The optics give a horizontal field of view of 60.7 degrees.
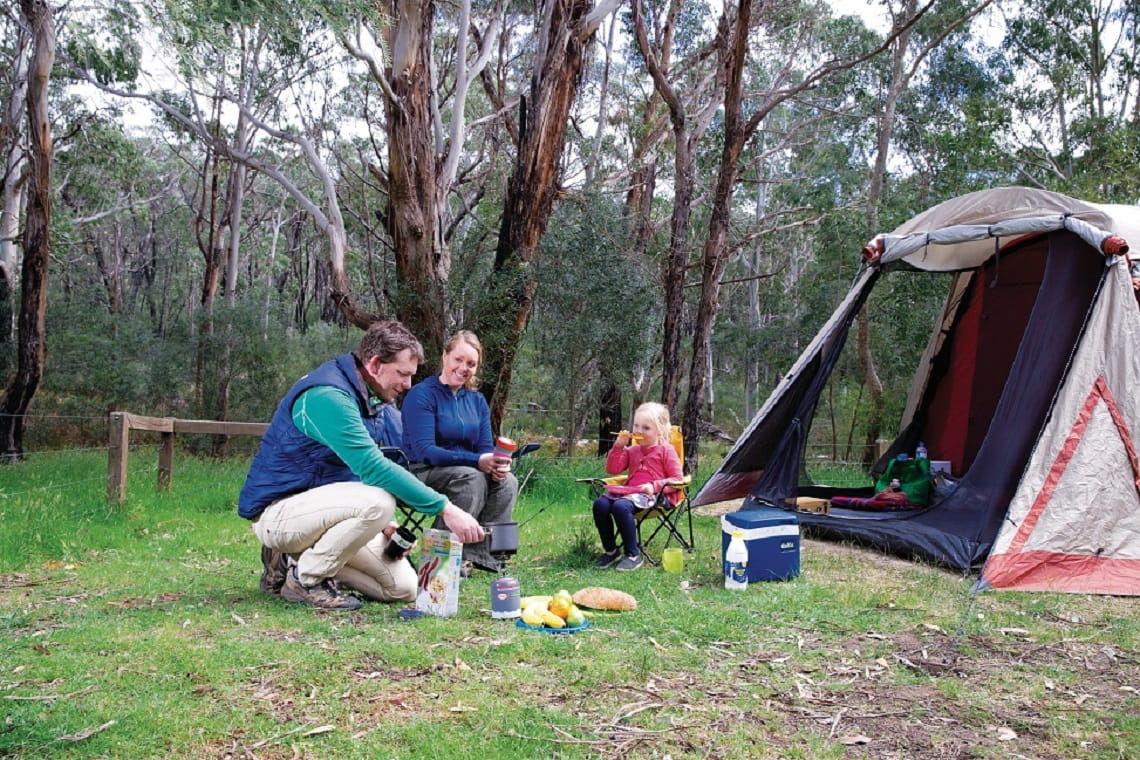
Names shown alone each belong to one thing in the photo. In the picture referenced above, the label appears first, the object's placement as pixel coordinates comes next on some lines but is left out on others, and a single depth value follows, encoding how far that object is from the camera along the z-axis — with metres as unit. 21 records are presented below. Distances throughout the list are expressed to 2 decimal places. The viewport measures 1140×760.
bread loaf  3.66
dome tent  4.46
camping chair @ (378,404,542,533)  4.09
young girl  4.55
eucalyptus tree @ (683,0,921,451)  8.76
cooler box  4.29
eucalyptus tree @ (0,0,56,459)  9.88
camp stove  3.48
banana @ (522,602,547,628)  3.31
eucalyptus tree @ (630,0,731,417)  10.15
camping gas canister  3.48
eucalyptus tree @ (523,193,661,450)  11.16
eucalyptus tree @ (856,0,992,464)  12.70
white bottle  4.14
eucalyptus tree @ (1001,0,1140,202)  15.62
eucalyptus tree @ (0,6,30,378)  12.52
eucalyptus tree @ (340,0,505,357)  8.73
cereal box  3.44
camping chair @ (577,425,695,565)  4.70
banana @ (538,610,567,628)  3.30
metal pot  3.89
